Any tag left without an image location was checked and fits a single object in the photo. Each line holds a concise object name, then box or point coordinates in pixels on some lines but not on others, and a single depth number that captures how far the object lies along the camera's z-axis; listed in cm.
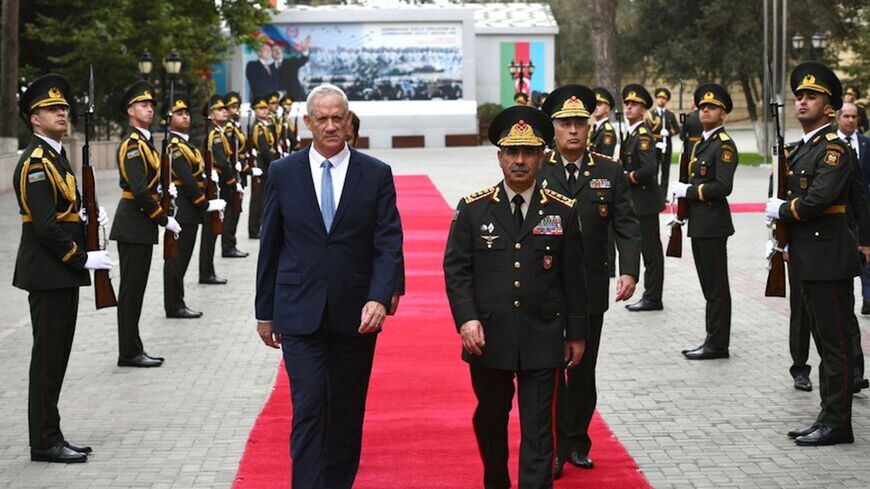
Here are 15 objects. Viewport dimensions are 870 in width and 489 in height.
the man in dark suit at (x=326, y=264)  655
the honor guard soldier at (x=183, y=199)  1341
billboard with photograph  5594
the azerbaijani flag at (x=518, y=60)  5925
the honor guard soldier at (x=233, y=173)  1719
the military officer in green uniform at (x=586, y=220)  759
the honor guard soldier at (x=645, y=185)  1314
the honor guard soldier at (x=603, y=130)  1450
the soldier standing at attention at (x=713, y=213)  1088
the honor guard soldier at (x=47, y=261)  791
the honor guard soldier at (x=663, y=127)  2016
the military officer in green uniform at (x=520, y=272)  644
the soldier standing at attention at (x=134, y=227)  1089
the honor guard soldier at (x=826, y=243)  816
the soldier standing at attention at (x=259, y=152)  2077
